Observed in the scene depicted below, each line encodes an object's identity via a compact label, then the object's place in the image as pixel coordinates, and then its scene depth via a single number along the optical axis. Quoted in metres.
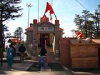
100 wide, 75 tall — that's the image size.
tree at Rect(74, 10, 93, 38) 21.30
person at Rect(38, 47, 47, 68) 7.49
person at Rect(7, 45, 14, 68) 7.40
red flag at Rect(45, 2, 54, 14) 14.11
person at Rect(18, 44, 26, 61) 9.26
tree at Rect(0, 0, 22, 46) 15.68
